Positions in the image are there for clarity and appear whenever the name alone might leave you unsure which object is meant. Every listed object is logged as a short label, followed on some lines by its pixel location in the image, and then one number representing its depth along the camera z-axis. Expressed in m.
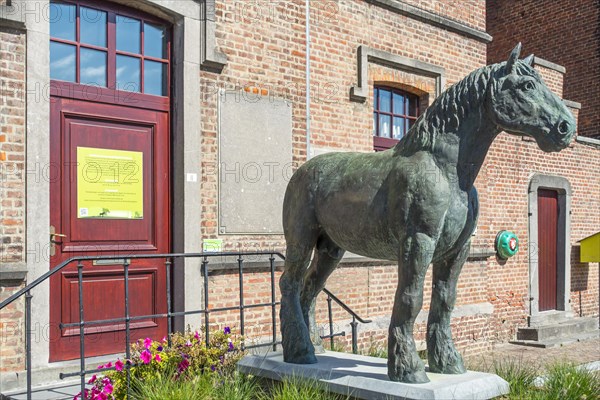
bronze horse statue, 4.09
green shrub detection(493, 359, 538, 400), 4.58
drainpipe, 8.70
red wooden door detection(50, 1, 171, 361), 6.68
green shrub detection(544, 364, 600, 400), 4.63
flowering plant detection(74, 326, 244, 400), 5.17
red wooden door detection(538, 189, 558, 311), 12.84
